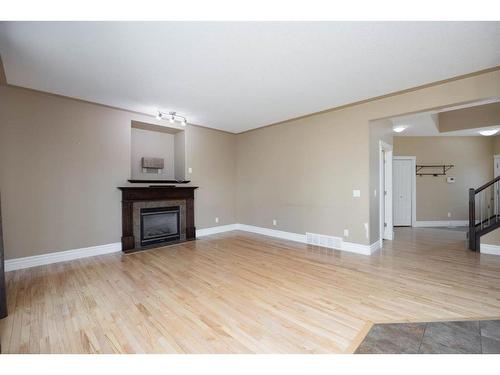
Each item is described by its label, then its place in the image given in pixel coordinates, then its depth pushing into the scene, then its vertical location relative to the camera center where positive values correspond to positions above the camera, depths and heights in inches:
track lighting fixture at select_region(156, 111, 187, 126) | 170.4 +56.0
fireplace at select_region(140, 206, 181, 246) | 181.8 -31.2
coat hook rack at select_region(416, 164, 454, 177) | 260.2 +20.2
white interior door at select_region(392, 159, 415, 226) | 261.6 -4.8
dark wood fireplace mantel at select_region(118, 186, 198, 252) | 169.3 -9.0
